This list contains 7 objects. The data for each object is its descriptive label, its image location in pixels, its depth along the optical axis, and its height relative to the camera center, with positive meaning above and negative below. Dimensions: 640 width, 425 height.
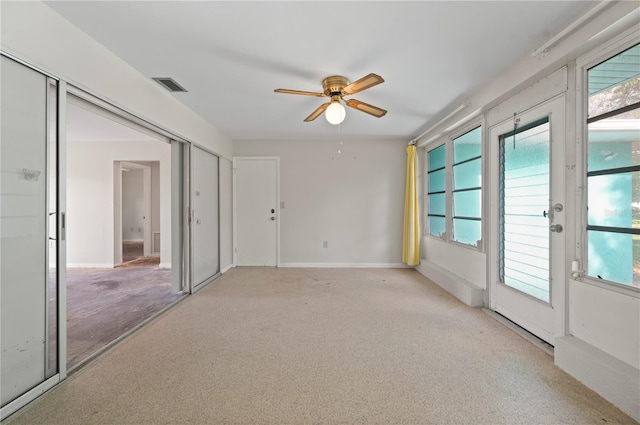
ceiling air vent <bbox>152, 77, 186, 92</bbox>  2.66 +1.30
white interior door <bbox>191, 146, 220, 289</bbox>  3.71 -0.06
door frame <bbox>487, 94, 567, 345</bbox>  2.08 -0.28
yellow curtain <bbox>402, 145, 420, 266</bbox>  4.71 -0.02
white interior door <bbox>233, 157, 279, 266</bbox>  5.13 +0.04
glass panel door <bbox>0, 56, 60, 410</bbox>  1.46 -0.12
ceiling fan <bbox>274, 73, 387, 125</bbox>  2.41 +1.07
